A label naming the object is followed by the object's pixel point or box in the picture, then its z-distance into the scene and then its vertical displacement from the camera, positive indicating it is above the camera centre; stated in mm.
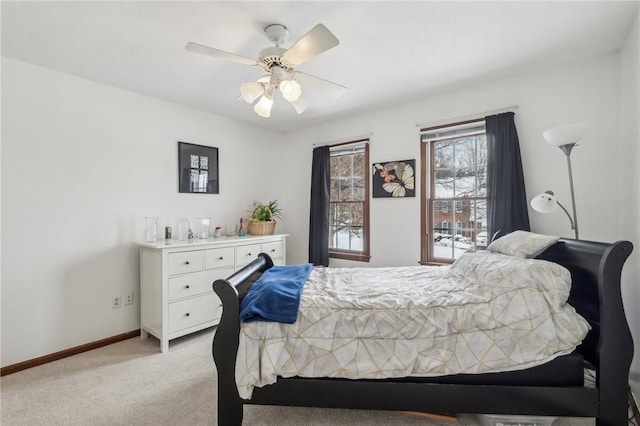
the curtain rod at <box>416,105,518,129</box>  2660 +998
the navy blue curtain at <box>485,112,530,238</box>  2529 +317
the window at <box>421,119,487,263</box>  2918 +275
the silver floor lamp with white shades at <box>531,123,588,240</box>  1924 +510
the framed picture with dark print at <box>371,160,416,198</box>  3279 +430
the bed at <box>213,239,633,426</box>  1362 -890
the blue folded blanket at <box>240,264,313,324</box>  1546 -497
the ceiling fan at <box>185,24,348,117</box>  1596 +975
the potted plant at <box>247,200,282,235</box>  3748 -79
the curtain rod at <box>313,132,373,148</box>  3615 +1013
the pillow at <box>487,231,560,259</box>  1815 -205
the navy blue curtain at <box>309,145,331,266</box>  3898 +77
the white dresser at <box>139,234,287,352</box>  2652 -675
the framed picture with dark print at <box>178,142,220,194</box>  3326 +574
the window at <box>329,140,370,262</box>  3709 +171
